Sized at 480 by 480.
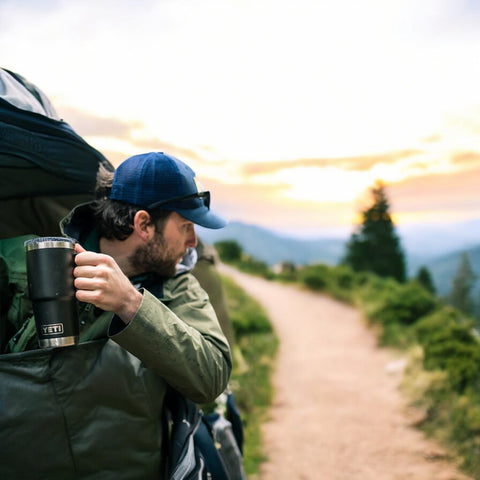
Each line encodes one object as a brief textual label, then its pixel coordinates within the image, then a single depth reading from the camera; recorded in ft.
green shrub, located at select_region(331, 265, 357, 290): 52.49
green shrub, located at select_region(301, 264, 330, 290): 57.16
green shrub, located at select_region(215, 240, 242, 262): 98.25
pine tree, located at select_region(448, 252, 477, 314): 132.16
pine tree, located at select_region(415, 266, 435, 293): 127.65
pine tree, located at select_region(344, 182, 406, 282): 107.04
